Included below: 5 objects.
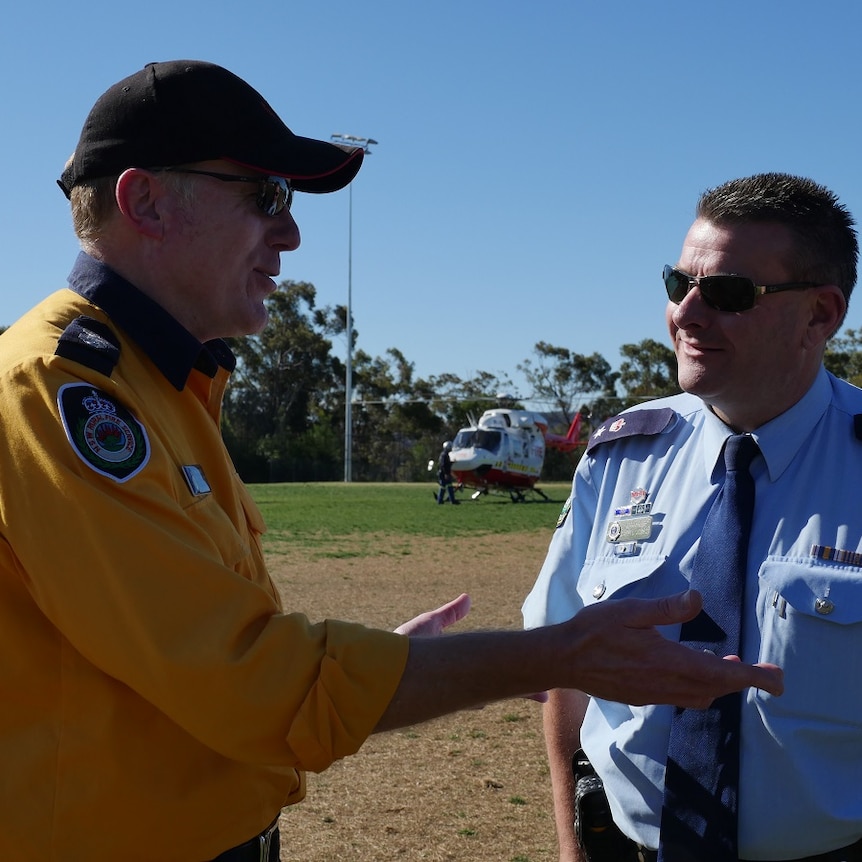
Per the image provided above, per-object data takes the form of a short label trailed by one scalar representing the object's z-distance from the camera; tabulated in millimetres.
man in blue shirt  2551
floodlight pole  61625
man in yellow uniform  1760
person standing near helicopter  36278
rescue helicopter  38562
